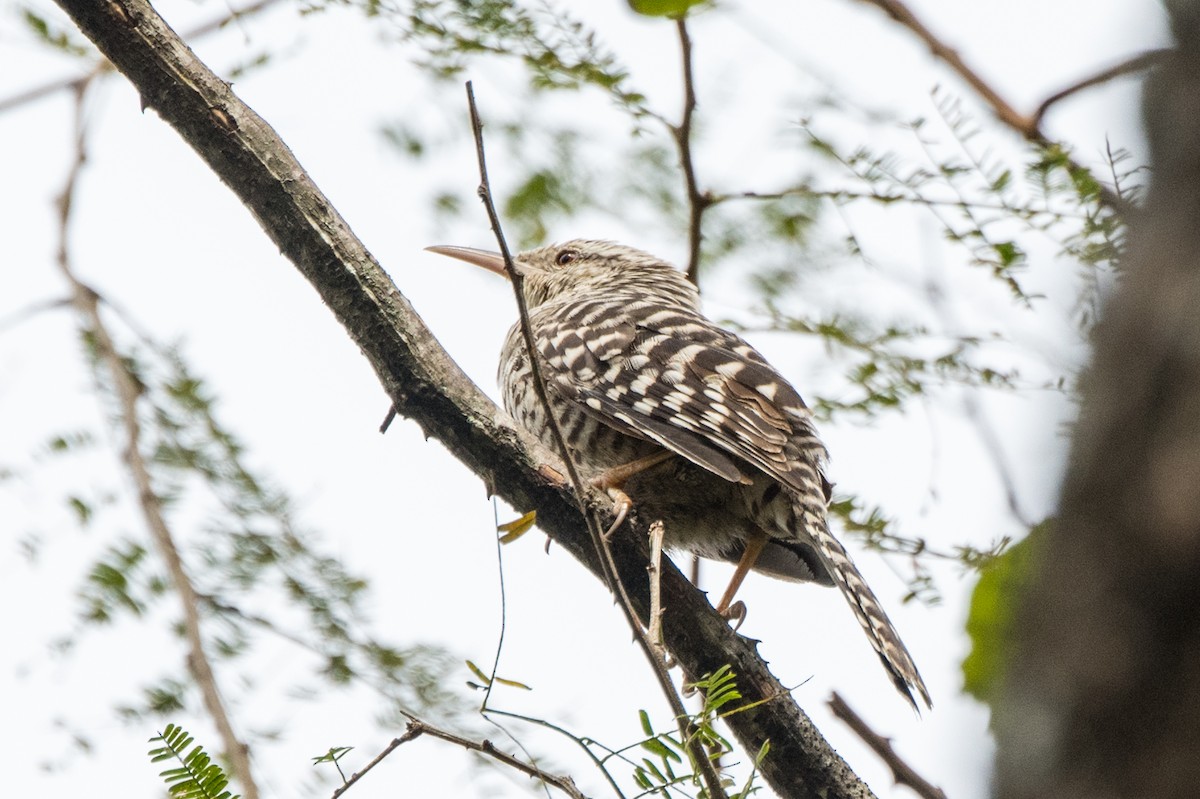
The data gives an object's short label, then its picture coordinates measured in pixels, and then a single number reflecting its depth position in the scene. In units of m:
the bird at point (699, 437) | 9.17
